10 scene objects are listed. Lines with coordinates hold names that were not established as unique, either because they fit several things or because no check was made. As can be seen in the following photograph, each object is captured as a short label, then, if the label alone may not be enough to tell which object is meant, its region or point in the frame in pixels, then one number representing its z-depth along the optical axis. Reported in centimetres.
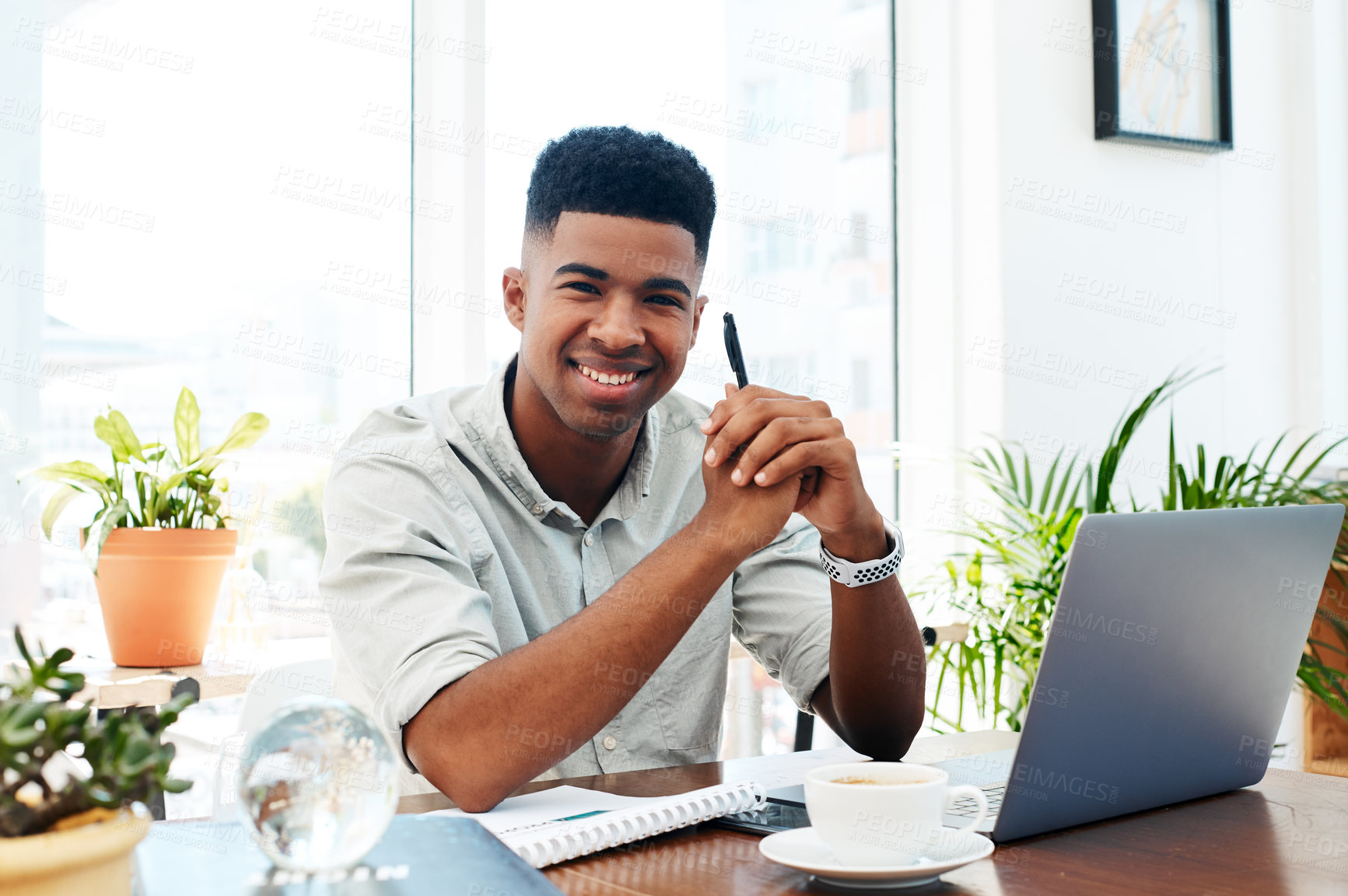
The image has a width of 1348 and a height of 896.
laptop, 77
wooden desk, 74
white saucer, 71
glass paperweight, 64
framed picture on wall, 265
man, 105
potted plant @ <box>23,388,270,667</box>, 162
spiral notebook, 80
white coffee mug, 72
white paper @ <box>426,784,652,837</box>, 88
